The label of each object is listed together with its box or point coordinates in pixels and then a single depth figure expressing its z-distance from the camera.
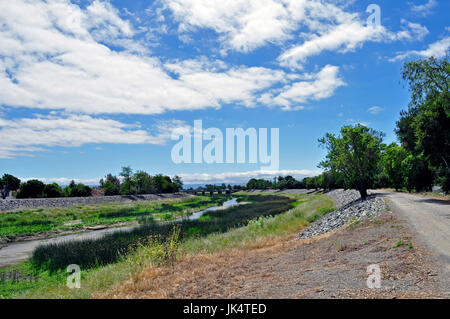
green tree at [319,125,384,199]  34.59
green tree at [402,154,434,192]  40.88
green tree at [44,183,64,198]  82.81
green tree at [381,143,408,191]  56.16
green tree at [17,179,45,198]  79.25
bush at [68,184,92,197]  91.94
